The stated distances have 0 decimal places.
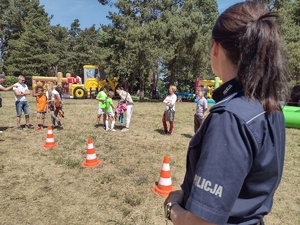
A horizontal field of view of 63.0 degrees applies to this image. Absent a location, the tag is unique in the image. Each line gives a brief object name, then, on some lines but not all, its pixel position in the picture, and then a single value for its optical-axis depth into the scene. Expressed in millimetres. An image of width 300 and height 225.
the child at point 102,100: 9258
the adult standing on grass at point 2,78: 8079
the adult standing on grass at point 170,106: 8438
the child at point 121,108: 9600
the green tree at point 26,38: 41812
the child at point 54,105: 9172
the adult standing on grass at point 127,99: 9164
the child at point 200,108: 7844
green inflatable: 10578
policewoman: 889
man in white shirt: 8805
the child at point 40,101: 9164
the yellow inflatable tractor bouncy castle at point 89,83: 22625
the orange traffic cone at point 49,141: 7172
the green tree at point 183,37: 20656
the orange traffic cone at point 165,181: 4426
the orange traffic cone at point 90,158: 5727
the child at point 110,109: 9297
